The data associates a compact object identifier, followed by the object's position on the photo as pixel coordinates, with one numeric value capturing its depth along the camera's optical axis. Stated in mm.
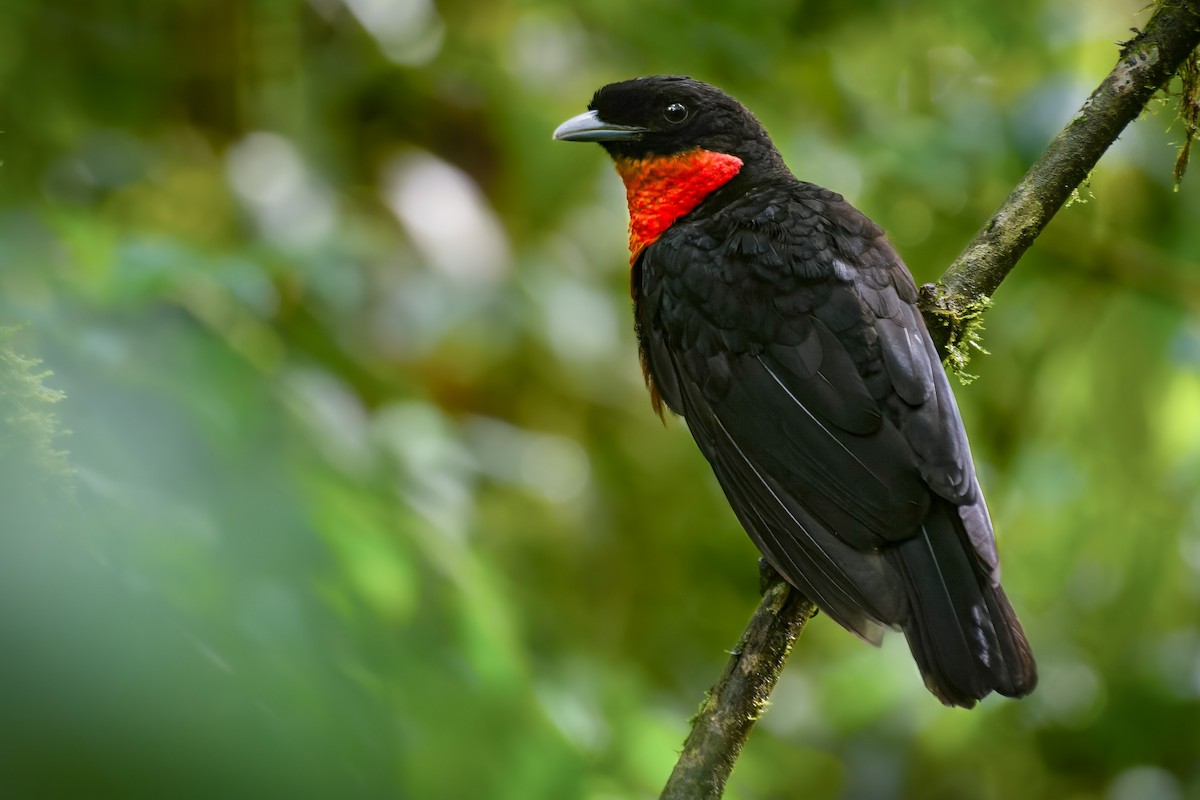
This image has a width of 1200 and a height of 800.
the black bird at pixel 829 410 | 4875
